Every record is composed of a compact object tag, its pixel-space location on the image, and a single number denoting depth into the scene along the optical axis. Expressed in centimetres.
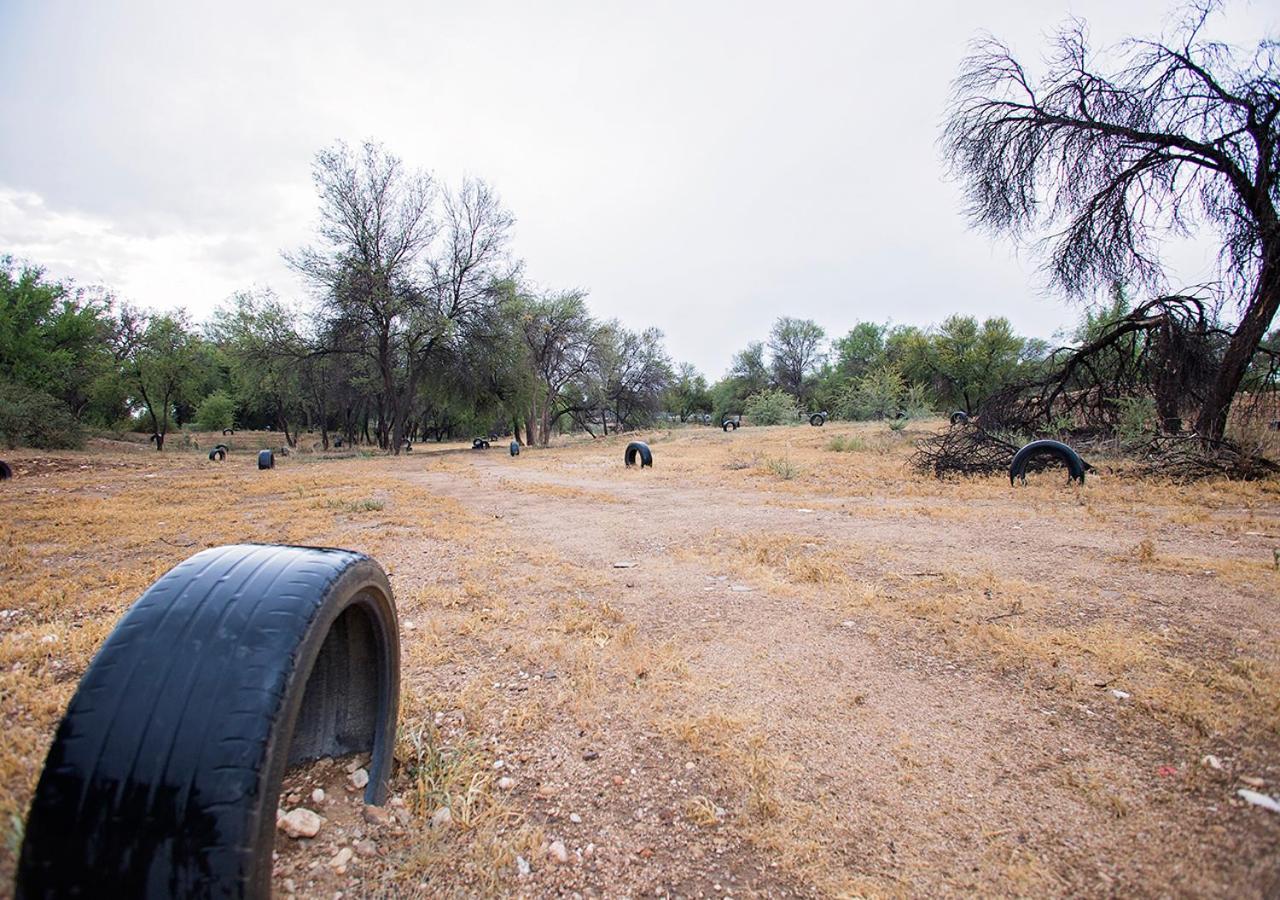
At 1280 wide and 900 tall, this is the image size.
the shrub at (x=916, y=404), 2736
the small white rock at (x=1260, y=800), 148
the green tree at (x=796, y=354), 5644
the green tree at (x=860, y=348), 5312
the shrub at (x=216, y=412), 3938
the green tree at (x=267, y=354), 2119
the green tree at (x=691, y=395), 6500
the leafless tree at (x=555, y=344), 3083
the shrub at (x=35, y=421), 1773
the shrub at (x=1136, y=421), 850
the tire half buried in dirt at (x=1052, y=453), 704
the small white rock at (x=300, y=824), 151
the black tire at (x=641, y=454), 1282
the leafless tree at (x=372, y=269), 2081
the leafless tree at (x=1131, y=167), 808
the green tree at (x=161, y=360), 2908
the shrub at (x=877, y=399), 2928
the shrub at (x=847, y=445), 1418
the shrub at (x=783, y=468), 962
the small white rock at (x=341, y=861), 143
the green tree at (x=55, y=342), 2309
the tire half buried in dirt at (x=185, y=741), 94
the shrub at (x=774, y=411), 3972
